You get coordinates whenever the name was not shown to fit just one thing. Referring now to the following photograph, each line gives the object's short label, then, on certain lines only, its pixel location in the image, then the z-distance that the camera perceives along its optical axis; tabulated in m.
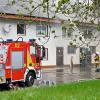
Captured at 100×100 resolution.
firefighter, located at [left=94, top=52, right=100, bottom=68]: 42.92
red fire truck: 23.25
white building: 39.69
